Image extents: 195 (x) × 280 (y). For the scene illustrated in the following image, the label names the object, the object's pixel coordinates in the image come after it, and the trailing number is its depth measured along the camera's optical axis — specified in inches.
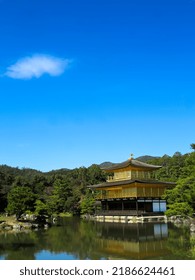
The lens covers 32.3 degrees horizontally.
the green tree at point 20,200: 1259.2
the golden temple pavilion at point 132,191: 1550.2
